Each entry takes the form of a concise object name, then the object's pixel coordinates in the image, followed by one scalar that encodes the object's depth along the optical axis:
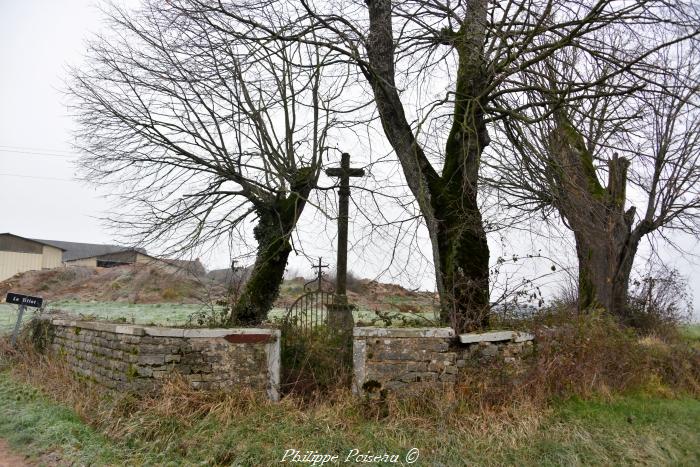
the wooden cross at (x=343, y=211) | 9.48
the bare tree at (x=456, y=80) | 8.14
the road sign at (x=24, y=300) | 11.05
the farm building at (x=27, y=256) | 36.97
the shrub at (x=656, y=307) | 14.39
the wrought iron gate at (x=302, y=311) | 7.82
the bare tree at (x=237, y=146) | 9.09
